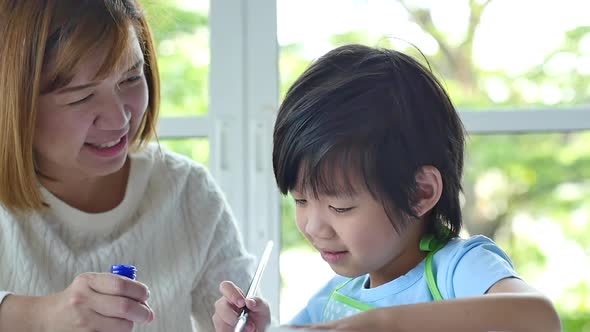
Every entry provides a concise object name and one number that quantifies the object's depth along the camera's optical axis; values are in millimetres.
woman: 1284
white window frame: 1836
